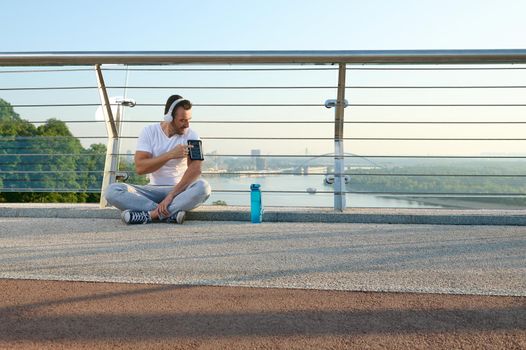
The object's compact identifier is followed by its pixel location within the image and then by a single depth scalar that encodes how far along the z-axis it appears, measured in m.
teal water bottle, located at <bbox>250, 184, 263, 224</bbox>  3.12
